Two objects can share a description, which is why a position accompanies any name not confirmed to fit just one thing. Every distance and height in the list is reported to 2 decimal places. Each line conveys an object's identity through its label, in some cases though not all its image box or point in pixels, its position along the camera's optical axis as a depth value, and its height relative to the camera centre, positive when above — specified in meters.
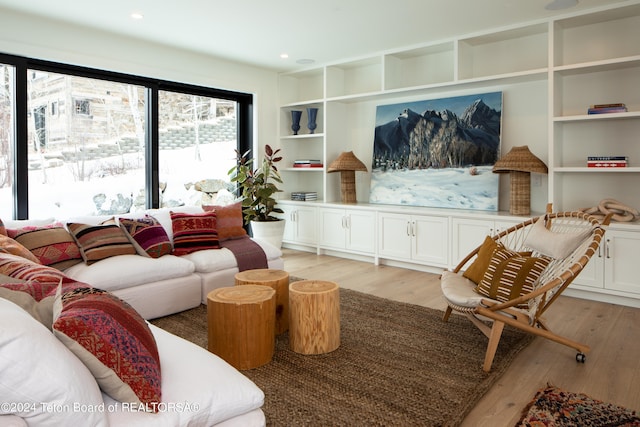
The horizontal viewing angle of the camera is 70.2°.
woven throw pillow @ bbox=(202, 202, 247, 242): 4.26 -0.26
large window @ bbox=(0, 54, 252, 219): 4.18 +0.57
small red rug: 2.03 -1.02
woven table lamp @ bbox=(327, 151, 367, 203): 5.66 +0.29
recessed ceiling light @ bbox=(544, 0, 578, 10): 3.74 +1.57
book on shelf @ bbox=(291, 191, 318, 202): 6.34 -0.03
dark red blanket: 3.99 -0.53
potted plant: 5.82 -0.08
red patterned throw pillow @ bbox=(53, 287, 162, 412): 1.27 -0.44
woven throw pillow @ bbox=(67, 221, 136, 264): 3.36 -0.35
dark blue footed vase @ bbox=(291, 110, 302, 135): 6.45 +1.04
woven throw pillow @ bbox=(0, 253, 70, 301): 1.86 -0.33
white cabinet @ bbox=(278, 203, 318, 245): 6.07 -0.41
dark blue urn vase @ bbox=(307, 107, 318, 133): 6.29 +1.05
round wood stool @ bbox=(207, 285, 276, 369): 2.53 -0.75
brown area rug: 2.10 -0.99
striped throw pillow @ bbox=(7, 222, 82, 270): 3.18 -0.35
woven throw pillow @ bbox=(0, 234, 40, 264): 2.73 -0.32
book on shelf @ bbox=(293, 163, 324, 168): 6.20 +0.39
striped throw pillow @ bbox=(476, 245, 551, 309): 2.73 -0.52
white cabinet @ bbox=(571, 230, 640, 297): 3.71 -0.63
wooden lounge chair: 2.57 -0.54
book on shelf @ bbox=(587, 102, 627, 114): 3.89 +0.72
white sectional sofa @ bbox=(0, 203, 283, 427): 1.07 -0.51
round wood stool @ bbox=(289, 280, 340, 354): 2.72 -0.76
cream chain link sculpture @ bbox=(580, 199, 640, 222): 3.85 -0.16
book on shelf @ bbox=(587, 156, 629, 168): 3.89 +0.26
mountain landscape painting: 4.89 +0.47
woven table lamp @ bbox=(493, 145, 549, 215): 4.25 +0.20
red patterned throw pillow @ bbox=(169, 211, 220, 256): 3.90 -0.33
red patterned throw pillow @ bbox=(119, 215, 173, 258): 3.67 -0.34
